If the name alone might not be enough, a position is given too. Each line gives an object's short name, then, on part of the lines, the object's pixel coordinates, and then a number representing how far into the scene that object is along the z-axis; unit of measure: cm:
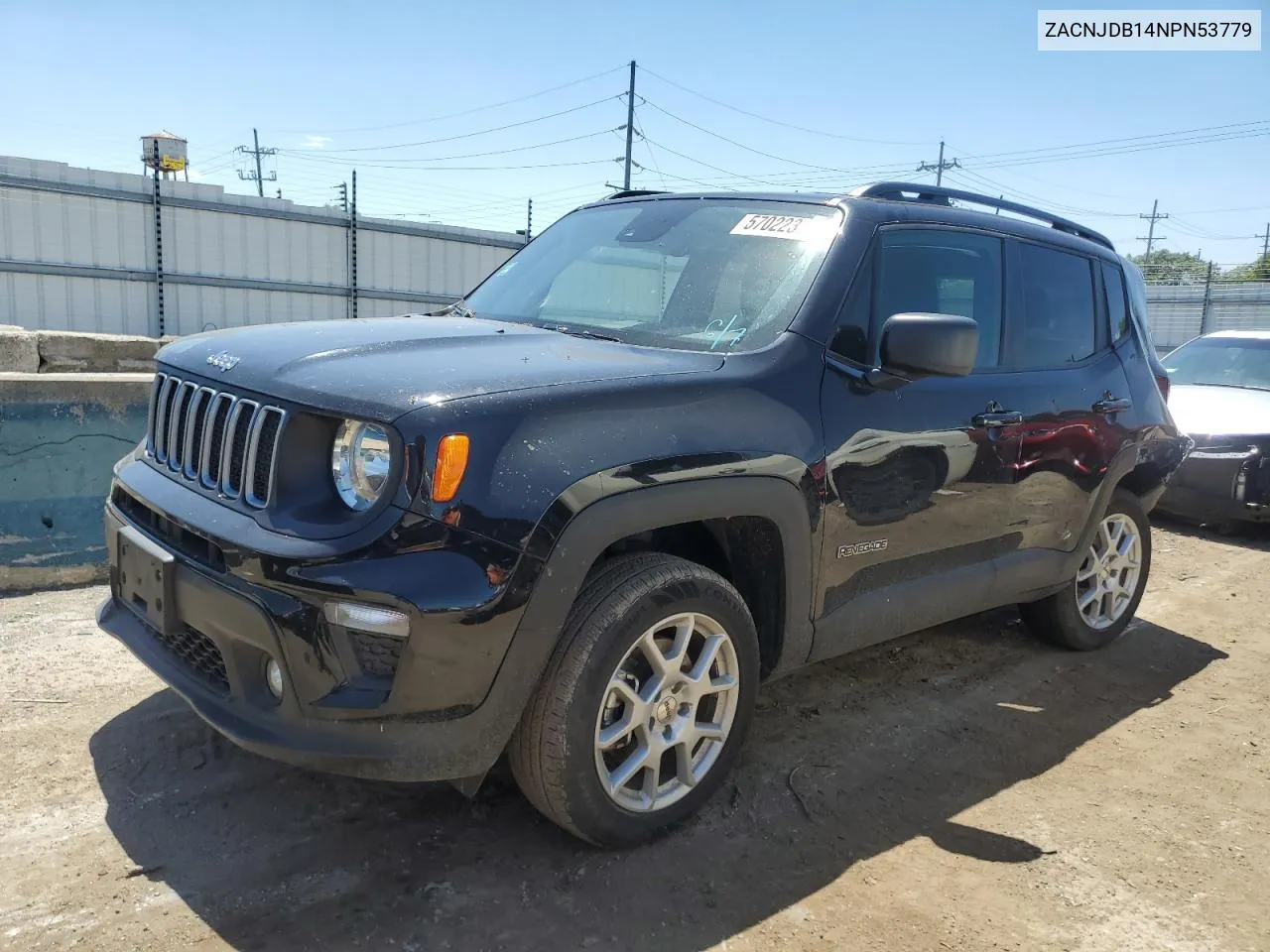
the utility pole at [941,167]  4716
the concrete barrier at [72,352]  751
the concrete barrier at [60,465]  474
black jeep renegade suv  240
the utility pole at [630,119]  3182
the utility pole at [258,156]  6891
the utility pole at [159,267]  1371
